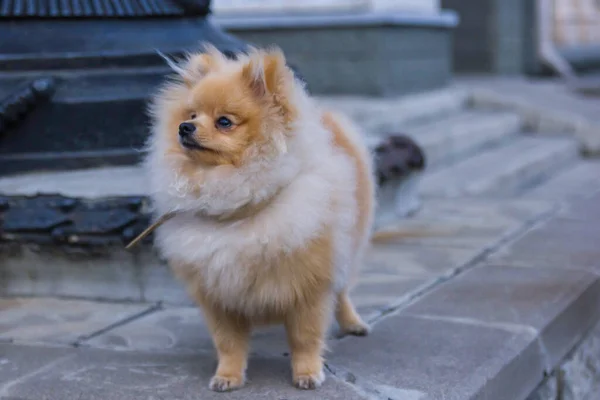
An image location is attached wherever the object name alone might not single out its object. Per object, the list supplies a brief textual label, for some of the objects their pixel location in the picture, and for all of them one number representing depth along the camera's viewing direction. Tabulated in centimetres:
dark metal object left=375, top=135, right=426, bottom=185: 516
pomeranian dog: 261
